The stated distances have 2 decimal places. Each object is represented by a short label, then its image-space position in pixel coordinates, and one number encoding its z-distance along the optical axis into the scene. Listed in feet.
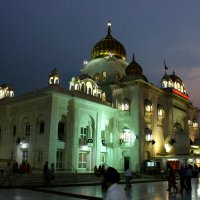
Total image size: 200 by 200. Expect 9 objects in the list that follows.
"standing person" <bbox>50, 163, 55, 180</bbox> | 76.33
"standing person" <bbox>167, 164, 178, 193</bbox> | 52.84
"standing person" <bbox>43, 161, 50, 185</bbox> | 70.17
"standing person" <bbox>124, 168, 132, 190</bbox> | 59.90
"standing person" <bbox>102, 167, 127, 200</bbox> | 12.92
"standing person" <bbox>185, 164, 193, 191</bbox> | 55.19
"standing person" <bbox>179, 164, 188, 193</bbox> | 54.54
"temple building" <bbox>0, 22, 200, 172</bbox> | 95.50
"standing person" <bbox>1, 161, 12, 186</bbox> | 69.46
